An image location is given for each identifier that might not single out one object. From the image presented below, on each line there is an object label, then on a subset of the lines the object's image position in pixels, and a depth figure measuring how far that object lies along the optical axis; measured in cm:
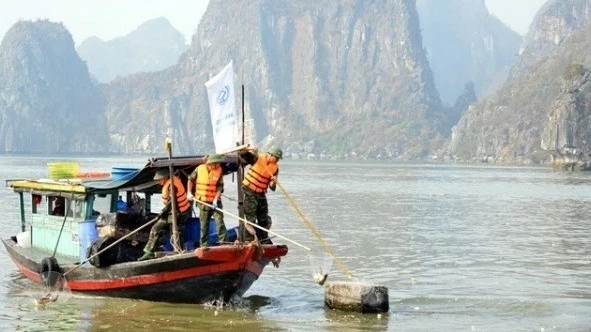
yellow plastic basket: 2338
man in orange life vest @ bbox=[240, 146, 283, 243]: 1920
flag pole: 1881
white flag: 1797
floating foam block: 1897
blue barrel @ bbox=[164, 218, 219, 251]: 2108
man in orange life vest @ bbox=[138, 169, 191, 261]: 1927
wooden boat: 1864
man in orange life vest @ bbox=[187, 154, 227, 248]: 1892
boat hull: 1850
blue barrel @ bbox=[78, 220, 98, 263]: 2070
